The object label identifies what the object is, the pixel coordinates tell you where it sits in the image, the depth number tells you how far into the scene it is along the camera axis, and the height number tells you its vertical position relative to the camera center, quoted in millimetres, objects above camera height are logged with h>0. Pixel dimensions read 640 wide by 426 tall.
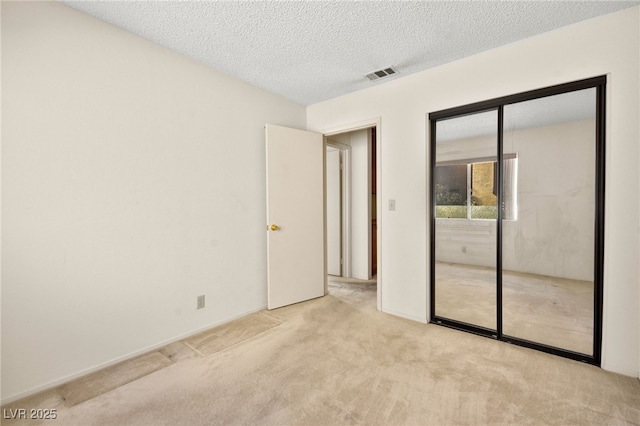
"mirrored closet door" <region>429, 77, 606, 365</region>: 2176 -101
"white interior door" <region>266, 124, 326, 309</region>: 3238 -98
